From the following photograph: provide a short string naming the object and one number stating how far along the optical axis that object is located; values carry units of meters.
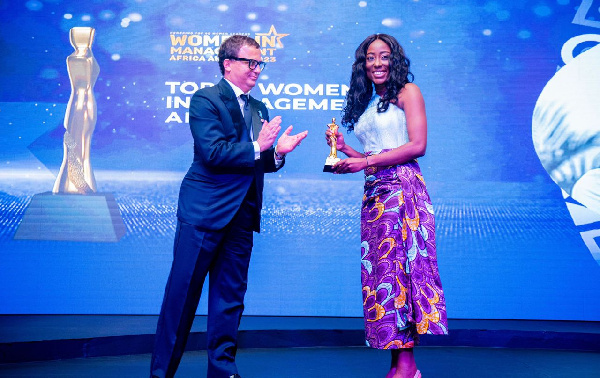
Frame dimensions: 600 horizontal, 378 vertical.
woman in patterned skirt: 2.56
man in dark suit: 2.43
